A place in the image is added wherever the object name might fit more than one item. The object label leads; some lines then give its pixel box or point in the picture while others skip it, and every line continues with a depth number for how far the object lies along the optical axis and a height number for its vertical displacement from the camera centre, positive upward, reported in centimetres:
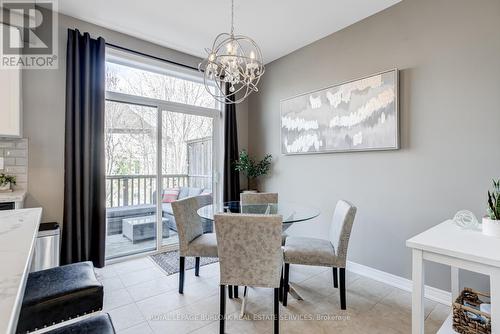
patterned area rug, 298 -120
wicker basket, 143 -91
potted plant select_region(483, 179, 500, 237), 157 -33
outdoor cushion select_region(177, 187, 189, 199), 381 -38
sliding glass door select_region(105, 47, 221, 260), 327 +27
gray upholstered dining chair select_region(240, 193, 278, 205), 311 -38
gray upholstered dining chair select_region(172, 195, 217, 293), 238 -72
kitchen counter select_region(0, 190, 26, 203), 219 -26
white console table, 124 -47
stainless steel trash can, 235 -78
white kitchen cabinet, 230 +63
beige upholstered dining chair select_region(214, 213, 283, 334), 170 -59
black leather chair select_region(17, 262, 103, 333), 110 -61
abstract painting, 257 +60
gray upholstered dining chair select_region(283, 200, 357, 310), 213 -74
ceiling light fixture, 205 +87
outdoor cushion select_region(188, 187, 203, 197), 391 -37
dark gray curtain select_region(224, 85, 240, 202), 408 +22
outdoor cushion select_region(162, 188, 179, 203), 364 -40
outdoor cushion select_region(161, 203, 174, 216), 362 -59
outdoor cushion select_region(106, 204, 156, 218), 331 -59
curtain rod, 311 +151
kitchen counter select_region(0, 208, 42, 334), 49 -28
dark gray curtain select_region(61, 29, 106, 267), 275 +16
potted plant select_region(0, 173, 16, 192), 243 -14
